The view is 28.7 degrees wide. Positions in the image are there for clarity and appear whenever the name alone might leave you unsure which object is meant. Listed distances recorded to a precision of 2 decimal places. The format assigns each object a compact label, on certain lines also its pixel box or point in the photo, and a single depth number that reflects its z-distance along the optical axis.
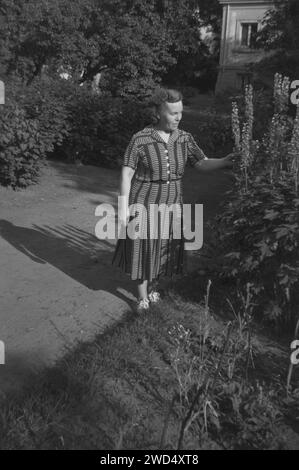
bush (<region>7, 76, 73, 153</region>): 10.98
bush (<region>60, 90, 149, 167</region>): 12.50
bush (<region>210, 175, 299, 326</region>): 3.68
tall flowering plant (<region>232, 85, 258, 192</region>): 4.09
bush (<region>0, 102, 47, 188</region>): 9.25
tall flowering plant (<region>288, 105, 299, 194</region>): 3.93
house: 38.09
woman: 4.27
